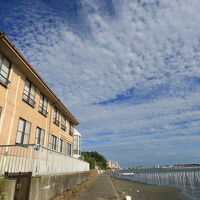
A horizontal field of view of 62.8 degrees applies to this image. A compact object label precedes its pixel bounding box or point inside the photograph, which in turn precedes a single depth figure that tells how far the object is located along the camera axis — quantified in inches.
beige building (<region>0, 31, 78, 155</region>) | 356.5
